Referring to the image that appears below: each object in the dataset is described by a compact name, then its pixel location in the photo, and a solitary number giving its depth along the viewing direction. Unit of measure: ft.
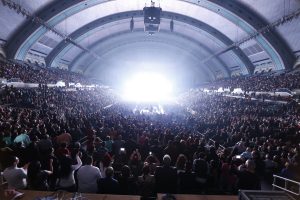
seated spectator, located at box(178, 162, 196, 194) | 15.56
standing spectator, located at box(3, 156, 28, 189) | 13.33
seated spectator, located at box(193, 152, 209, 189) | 15.89
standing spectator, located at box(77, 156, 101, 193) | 13.45
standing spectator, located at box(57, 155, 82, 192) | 14.16
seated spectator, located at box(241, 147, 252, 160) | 22.37
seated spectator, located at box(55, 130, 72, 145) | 23.00
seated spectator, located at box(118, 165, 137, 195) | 14.51
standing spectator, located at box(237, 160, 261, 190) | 14.65
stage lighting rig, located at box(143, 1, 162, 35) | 51.04
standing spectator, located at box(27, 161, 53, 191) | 14.28
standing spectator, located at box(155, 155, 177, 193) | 14.45
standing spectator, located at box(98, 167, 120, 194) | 13.23
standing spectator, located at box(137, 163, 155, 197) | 14.18
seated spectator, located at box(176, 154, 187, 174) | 17.23
